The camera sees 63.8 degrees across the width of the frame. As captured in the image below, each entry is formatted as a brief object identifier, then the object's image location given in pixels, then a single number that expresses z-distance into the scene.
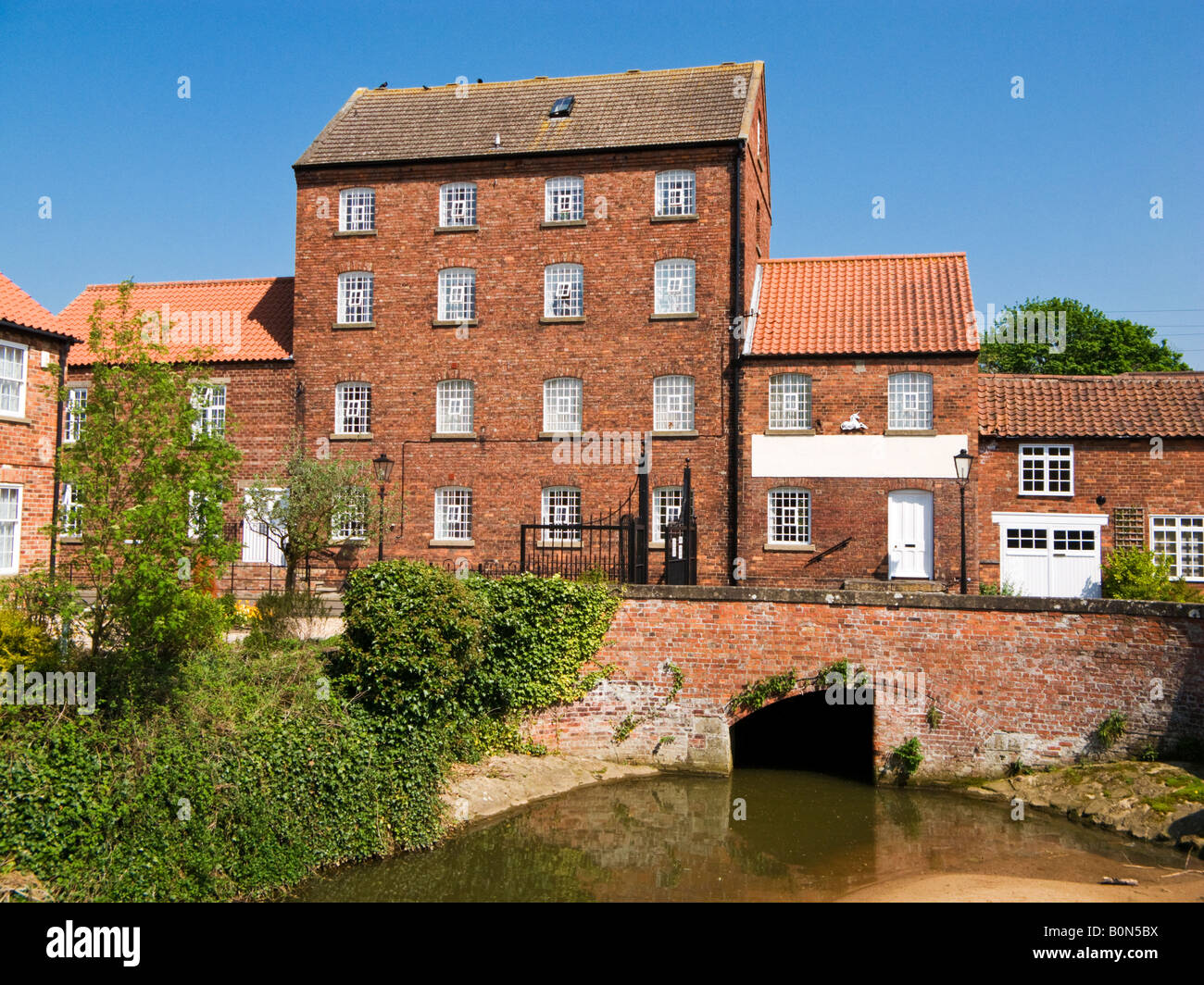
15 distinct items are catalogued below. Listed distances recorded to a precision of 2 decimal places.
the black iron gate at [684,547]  20.06
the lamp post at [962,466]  19.45
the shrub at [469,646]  15.09
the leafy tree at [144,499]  12.20
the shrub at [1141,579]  20.11
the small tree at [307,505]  20.05
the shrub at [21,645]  12.38
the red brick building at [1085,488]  22.27
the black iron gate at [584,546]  22.42
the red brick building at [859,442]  21.64
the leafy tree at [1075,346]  39.62
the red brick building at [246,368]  24.58
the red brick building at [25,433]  16.64
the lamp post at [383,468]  21.80
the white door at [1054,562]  22.56
